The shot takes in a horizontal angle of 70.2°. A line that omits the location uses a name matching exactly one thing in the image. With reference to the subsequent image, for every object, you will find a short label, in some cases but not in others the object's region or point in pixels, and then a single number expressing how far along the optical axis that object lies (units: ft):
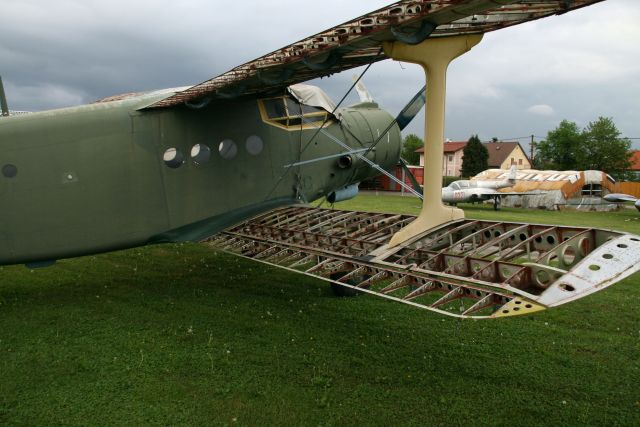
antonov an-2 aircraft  11.55
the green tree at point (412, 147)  297.12
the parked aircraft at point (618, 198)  87.38
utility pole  222.03
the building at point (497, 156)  249.55
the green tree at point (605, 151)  171.01
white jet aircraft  95.09
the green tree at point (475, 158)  186.91
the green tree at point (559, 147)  230.07
